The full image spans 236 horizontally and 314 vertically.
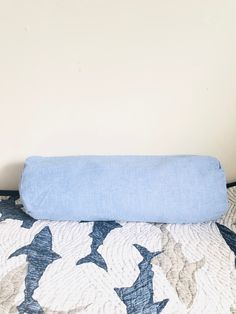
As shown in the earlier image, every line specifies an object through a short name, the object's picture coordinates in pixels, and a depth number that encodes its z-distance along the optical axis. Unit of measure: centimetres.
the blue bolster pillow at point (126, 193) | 111
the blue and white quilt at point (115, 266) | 85
